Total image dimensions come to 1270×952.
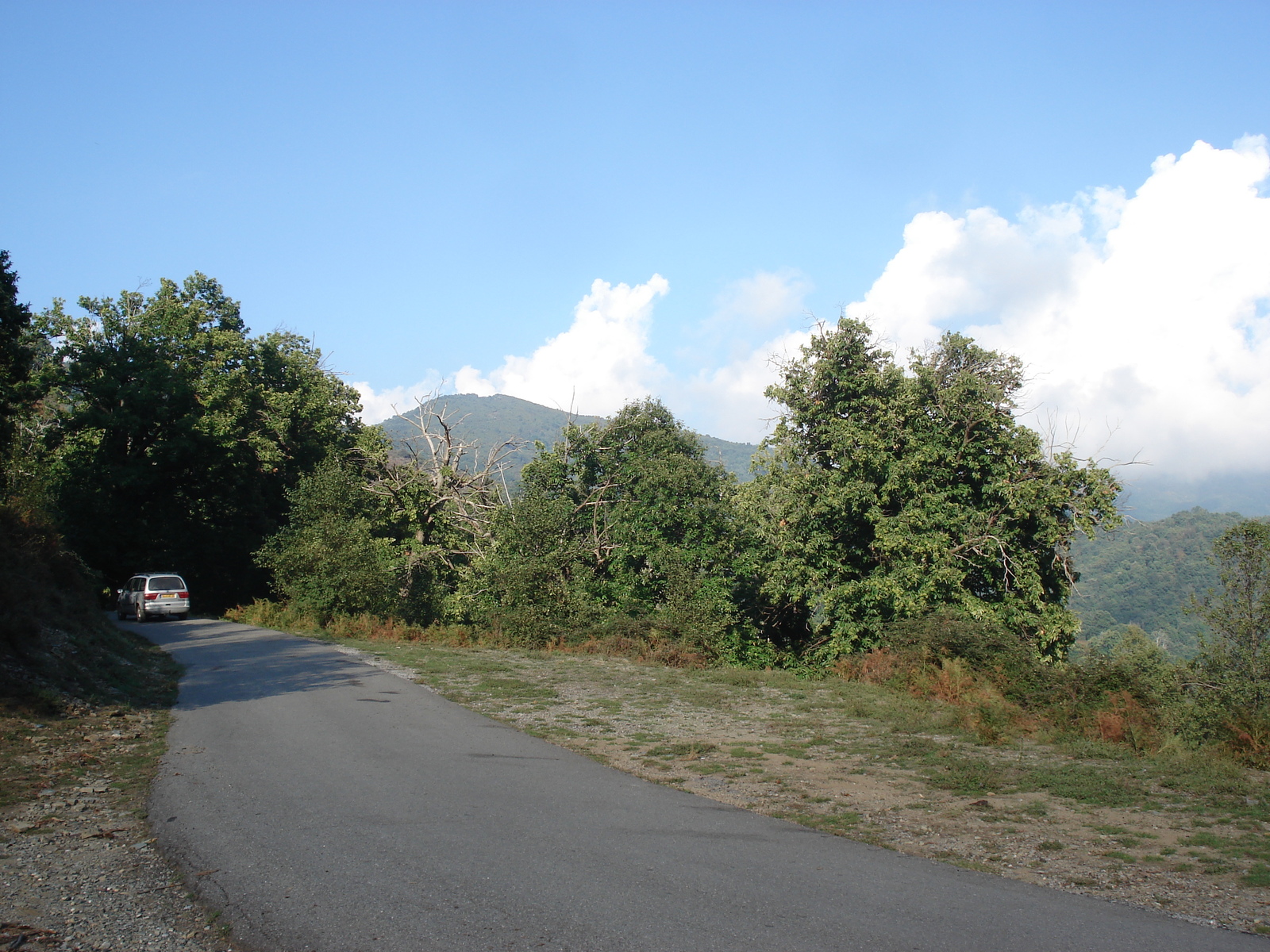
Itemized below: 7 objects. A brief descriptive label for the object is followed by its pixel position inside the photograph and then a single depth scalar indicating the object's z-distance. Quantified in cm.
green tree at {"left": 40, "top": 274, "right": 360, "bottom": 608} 3350
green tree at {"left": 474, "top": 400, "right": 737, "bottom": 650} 2292
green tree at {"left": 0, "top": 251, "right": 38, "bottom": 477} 1733
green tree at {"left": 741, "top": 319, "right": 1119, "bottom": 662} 1969
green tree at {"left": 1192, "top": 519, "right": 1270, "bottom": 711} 1069
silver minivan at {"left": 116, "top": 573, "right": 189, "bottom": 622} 2805
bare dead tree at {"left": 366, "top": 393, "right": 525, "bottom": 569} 3378
